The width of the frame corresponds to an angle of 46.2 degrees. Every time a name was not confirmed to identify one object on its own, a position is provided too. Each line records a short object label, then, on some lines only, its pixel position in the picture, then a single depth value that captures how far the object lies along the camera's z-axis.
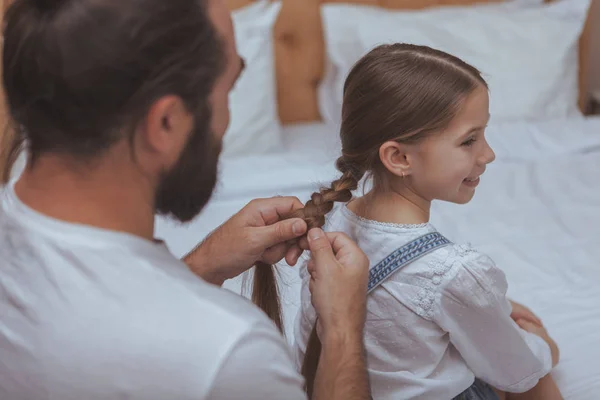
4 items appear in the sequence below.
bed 1.41
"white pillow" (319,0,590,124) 2.22
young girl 0.99
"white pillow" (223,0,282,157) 2.13
